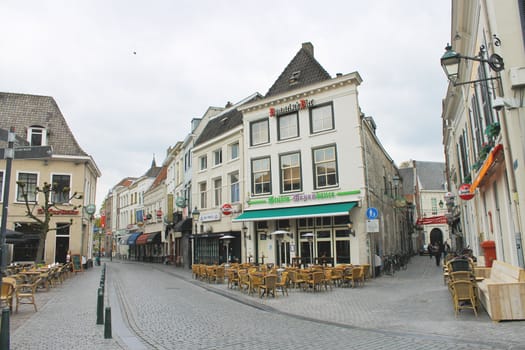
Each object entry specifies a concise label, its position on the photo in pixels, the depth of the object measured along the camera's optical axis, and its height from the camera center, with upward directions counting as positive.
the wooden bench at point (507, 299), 8.17 -1.13
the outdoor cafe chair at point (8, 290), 10.51 -0.91
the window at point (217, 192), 29.42 +3.81
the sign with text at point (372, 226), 16.84 +0.66
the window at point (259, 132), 25.30 +6.72
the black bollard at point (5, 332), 5.77 -1.07
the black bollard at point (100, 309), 9.09 -1.27
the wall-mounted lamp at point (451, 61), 8.23 +3.43
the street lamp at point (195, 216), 26.88 +2.06
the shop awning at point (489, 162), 10.09 +1.96
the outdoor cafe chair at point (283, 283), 14.00 -1.21
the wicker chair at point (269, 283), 13.70 -1.19
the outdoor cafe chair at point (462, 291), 9.40 -1.11
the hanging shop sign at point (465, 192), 15.50 +1.76
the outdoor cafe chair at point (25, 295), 11.14 -1.45
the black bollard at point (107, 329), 7.79 -1.44
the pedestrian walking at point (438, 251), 27.49 -0.63
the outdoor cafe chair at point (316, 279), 14.80 -1.19
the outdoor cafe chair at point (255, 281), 14.02 -1.14
